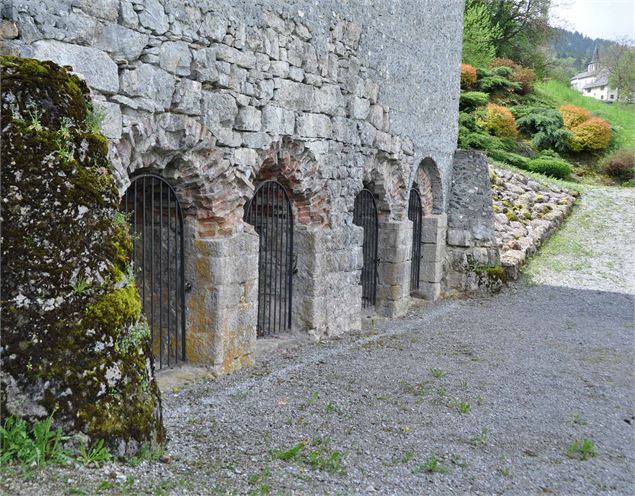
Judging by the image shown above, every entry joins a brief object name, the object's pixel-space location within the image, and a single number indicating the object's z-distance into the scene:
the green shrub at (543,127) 22.25
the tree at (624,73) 40.19
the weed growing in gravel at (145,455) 3.43
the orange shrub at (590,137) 22.48
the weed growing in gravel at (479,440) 4.68
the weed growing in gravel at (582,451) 4.57
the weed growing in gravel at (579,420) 5.34
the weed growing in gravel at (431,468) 4.08
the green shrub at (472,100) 22.88
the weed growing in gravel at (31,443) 3.10
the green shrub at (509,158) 20.20
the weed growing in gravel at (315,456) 3.96
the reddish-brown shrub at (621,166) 21.75
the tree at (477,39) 26.52
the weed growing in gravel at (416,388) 5.86
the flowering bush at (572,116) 23.34
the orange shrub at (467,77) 24.00
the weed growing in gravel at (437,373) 6.49
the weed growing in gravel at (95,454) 3.23
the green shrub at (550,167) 20.20
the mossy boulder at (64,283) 3.30
